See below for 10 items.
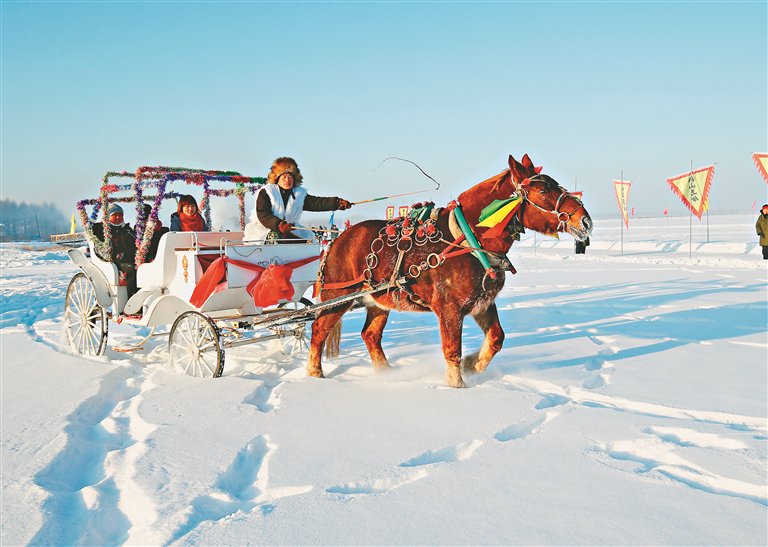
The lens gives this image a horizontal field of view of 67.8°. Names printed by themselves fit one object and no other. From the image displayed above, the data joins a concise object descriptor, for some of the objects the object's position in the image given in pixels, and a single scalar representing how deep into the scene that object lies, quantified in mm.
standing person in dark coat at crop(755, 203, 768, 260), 18756
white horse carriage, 5883
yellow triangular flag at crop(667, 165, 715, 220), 21297
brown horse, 4922
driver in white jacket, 6234
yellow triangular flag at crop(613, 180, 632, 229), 26812
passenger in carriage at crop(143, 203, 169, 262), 7062
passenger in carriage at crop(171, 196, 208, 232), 7426
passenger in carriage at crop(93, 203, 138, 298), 7375
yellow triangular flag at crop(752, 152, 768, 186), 16828
